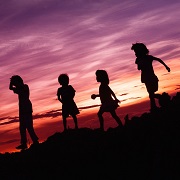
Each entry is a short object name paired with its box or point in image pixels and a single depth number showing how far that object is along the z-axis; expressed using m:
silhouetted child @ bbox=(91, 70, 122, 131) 11.53
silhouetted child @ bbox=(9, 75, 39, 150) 11.50
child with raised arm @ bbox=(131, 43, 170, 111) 11.19
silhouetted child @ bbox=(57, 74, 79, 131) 12.47
